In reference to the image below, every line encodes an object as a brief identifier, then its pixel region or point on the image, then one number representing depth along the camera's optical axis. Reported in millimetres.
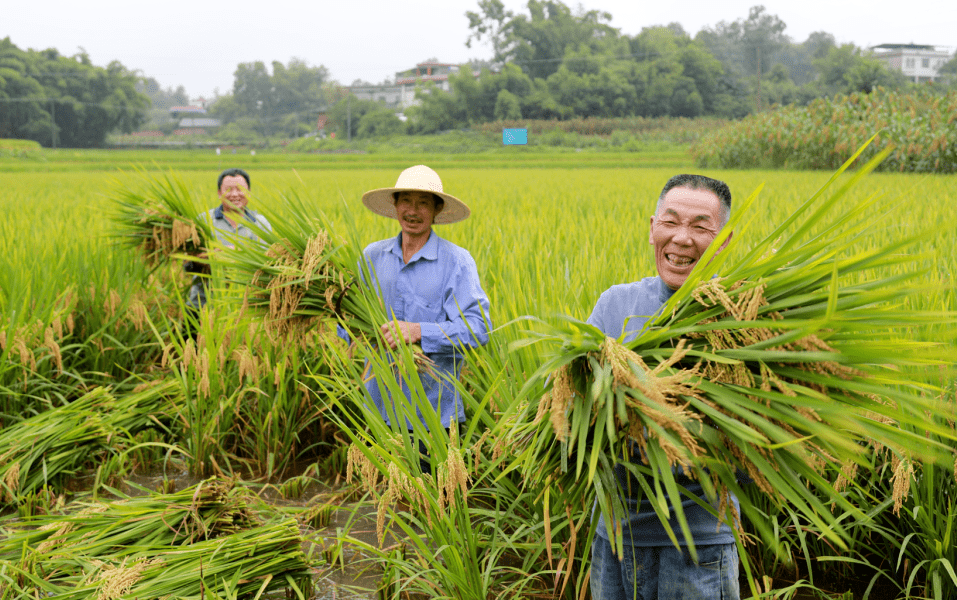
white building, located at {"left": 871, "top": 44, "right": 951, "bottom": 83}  78500
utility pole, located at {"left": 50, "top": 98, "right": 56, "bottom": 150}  42062
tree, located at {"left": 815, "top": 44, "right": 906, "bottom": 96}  40375
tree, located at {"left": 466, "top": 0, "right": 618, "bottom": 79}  50688
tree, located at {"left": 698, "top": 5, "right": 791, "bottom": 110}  69688
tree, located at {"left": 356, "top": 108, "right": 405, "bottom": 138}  43594
